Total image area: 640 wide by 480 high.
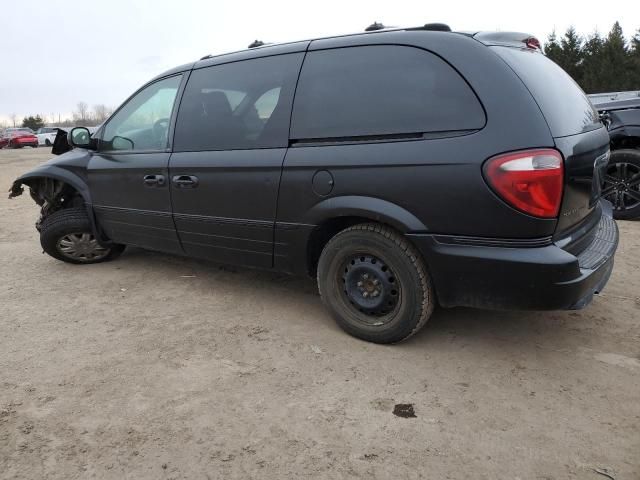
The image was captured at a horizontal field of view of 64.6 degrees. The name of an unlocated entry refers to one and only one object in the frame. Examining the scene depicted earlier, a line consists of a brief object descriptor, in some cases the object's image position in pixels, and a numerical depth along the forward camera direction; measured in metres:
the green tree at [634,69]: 32.35
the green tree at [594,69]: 33.19
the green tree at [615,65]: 32.69
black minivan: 2.49
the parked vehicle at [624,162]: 5.80
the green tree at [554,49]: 36.30
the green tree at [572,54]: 35.69
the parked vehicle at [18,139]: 36.25
